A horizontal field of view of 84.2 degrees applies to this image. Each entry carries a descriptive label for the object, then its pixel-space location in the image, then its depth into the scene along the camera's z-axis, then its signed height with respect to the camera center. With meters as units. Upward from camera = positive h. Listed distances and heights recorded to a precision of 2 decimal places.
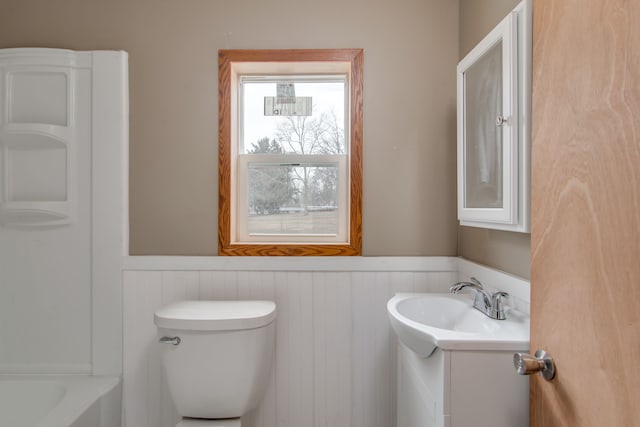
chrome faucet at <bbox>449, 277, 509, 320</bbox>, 1.11 -0.28
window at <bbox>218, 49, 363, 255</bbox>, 1.71 +0.27
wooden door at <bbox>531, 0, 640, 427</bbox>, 0.56 +0.00
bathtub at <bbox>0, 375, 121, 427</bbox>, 1.43 -0.77
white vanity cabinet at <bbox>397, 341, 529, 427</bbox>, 0.91 -0.46
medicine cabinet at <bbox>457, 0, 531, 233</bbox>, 1.01 +0.28
